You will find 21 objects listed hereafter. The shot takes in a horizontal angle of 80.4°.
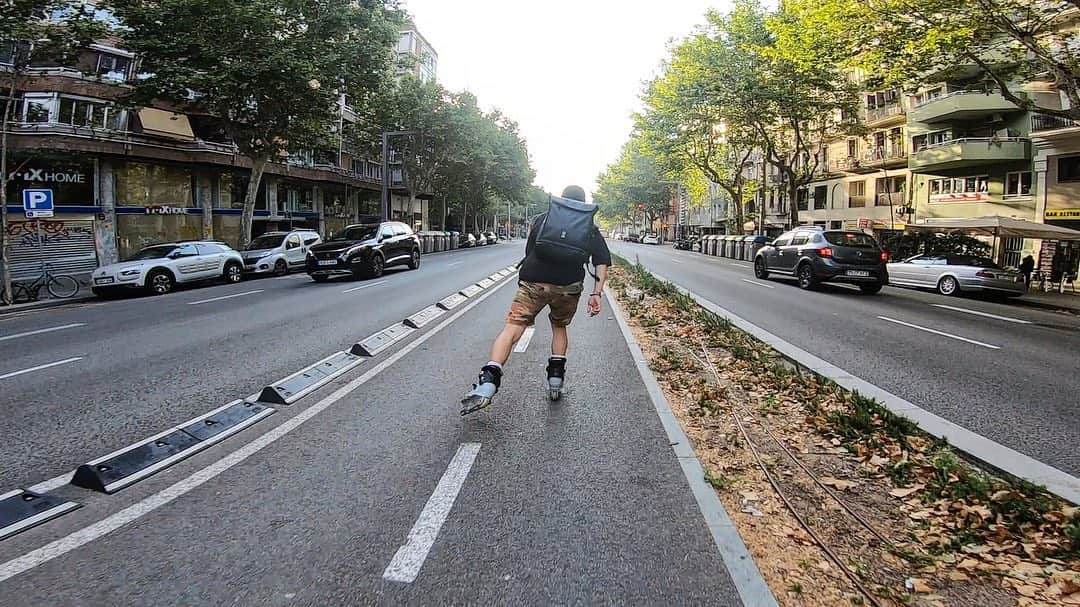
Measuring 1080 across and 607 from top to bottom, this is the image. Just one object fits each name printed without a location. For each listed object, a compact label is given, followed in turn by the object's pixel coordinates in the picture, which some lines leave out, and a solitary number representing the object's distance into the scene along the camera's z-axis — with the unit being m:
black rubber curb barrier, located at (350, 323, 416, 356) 7.87
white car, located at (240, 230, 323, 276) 23.38
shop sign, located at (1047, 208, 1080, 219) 24.27
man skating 5.24
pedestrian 21.64
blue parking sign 14.82
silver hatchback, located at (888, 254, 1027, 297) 17.92
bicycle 16.14
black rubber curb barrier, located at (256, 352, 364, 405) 5.72
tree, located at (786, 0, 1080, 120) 13.30
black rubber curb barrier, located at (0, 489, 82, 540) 3.22
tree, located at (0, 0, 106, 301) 14.53
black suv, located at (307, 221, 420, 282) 19.70
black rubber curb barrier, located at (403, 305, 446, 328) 10.20
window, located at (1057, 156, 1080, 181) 24.67
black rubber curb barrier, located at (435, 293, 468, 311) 12.52
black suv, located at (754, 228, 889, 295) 16.80
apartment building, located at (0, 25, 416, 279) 22.59
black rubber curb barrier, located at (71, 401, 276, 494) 3.79
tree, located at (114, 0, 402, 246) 20.23
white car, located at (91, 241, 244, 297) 16.86
